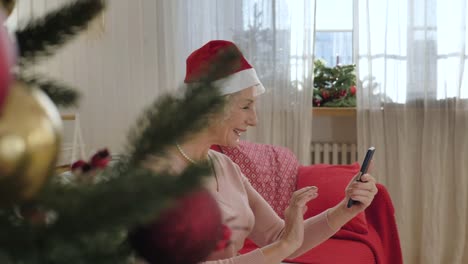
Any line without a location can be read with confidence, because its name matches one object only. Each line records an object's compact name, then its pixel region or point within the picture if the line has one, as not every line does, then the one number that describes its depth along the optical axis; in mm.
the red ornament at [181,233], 360
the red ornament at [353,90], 3799
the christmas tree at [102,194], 270
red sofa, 2457
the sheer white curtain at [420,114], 3482
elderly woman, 1446
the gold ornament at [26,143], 271
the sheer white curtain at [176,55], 3646
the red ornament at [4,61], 260
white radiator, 3723
